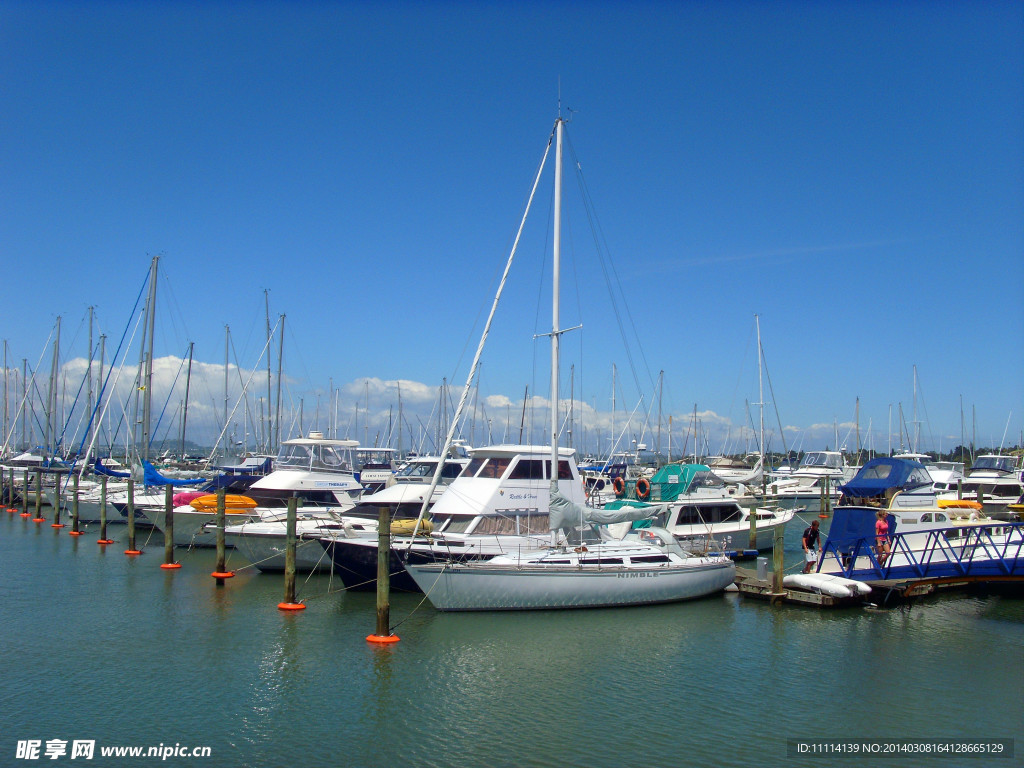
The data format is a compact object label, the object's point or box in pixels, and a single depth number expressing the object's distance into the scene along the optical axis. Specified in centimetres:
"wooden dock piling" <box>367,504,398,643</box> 1669
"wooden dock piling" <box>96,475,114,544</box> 3294
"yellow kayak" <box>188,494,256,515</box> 3025
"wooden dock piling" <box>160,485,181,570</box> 2705
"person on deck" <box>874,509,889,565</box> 2188
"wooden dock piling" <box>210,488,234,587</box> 2380
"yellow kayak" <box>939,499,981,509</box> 2760
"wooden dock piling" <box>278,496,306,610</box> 2023
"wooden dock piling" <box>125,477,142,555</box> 3023
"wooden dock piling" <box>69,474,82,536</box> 3547
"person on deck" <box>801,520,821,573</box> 2330
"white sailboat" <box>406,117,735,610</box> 1911
